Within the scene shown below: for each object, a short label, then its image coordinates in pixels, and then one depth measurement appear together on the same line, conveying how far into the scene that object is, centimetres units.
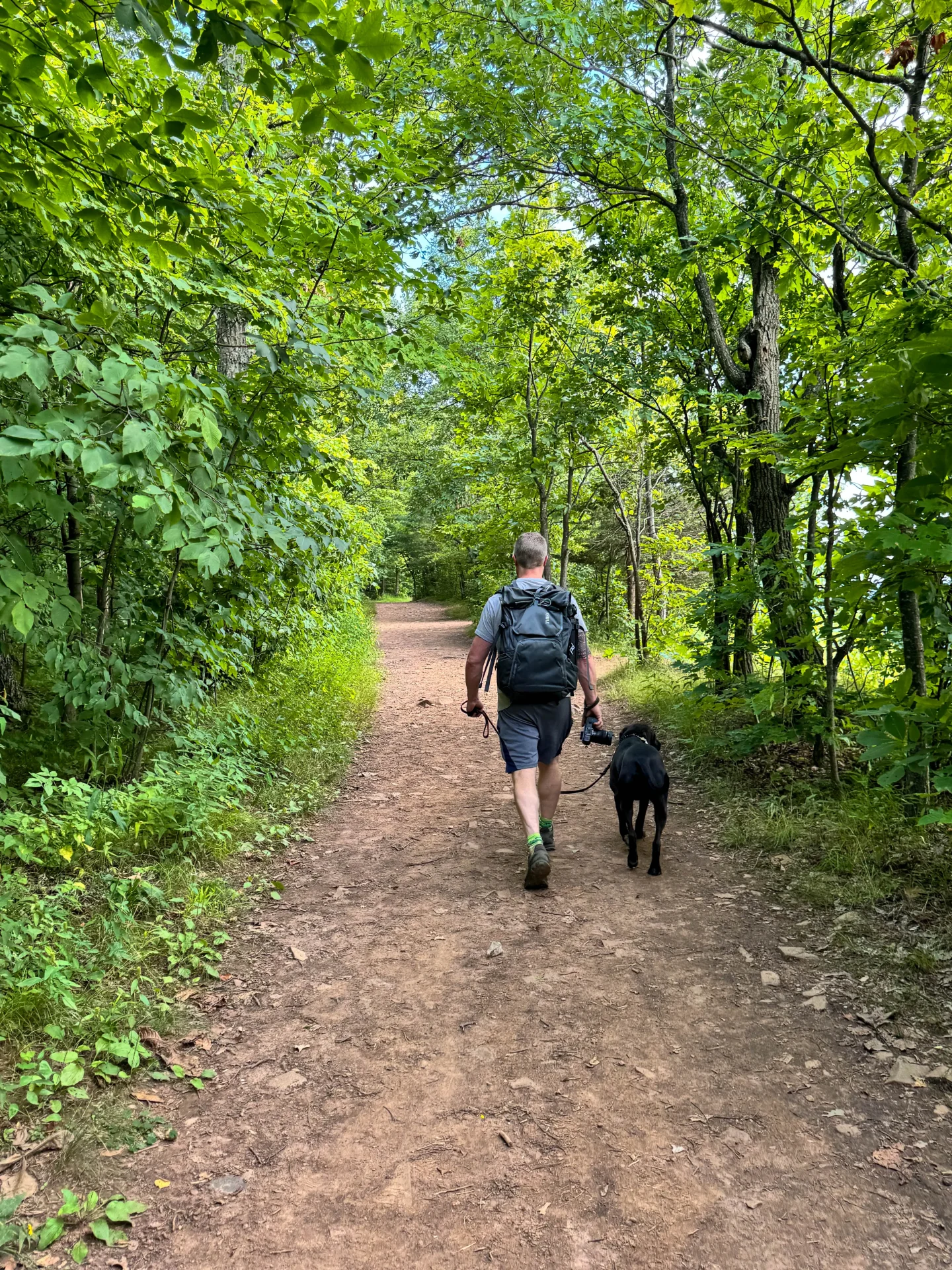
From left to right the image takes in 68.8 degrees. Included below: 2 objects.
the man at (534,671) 420
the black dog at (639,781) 437
